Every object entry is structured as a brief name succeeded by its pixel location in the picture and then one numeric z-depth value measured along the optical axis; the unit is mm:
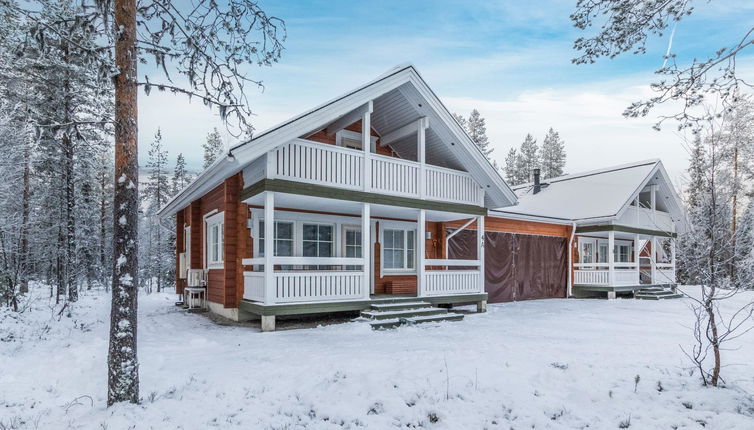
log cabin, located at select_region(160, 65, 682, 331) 8742
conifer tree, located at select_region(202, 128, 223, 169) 33406
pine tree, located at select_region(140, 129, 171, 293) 31922
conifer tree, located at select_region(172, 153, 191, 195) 35875
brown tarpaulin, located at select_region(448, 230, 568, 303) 14125
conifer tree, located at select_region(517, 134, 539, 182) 39716
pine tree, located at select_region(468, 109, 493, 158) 35062
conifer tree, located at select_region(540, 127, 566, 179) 39719
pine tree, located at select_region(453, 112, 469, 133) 36094
